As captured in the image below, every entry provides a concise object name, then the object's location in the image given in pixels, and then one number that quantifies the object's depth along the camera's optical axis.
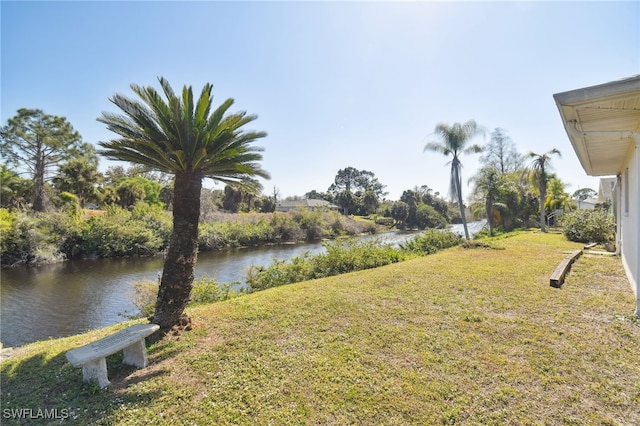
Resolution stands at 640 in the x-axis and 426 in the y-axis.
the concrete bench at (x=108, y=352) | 3.54
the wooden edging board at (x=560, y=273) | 6.69
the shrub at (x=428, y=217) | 48.71
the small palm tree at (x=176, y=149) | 5.20
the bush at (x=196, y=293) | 8.57
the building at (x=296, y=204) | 57.93
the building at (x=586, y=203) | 43.78
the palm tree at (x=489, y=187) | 24.31
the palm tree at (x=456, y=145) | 21.78
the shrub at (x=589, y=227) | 14.22
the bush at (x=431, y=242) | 15.62
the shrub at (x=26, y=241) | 16.88
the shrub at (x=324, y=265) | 10.55
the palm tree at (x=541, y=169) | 23.84
